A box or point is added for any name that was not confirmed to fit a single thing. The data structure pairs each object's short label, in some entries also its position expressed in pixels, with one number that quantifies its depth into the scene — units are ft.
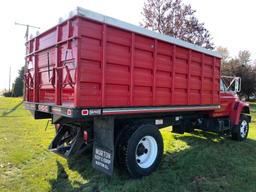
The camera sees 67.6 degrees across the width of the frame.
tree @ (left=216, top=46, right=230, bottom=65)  102.18
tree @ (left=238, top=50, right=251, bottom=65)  115.34
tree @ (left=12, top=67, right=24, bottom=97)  119.21
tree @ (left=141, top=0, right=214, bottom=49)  58.11
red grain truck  10.55
